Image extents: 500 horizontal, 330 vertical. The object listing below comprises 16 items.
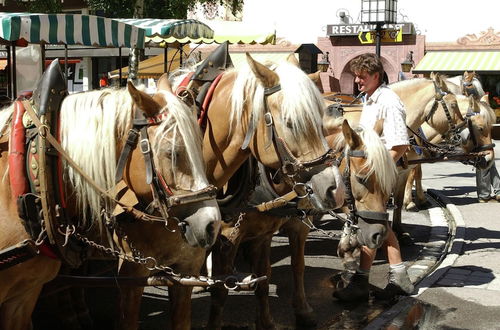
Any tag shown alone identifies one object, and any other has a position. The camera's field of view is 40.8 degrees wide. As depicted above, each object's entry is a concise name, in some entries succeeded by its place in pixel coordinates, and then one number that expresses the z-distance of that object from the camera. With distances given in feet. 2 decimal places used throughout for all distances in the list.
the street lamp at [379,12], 37.04
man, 19.34
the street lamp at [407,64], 75.87
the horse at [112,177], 9.78
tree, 58.87
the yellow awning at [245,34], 34.88
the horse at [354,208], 15.98
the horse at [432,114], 26.66
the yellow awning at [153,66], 51.52
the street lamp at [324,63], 77.94
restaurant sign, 81.66
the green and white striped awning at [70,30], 19.33
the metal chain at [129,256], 10.48
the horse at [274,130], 12.57
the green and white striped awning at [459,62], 77.97
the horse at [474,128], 31.35
